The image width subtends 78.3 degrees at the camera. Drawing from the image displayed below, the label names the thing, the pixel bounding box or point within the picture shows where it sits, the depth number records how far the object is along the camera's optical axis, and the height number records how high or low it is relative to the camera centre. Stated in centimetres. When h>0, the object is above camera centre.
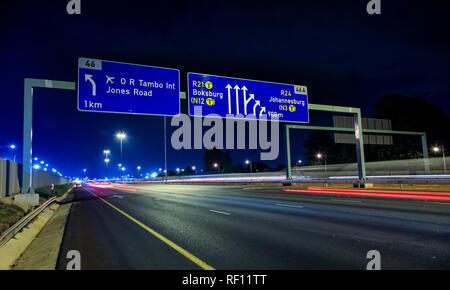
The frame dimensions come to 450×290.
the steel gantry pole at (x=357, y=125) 2162 +308
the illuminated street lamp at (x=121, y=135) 6485 +802
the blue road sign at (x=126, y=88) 1503 +470
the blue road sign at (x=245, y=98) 1794 +462
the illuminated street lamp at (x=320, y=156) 9631 +216
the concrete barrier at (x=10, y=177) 1317 -23
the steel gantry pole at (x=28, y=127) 1309 +222
